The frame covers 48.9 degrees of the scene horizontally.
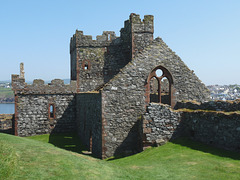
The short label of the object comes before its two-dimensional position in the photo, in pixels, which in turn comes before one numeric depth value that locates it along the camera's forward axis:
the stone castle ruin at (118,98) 15.66
